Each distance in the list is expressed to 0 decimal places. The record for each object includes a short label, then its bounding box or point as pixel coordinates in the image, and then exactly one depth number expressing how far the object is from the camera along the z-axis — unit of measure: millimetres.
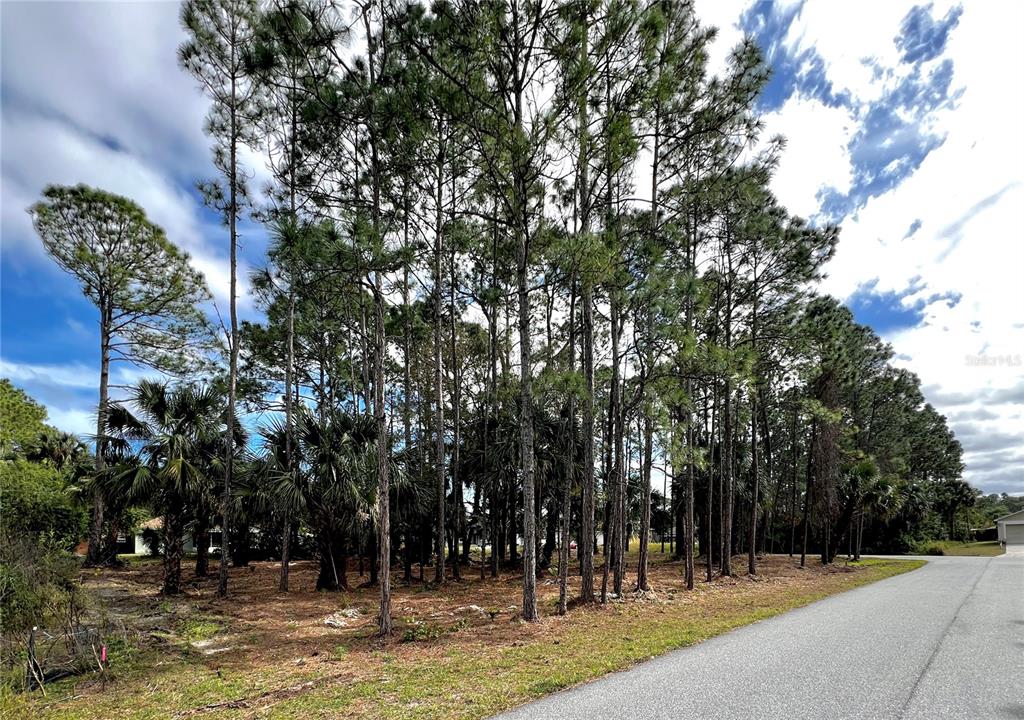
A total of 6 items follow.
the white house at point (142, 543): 26466
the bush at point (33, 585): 6828
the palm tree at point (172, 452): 11938
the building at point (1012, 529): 46188
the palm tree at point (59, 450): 19994
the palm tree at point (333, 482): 13781
